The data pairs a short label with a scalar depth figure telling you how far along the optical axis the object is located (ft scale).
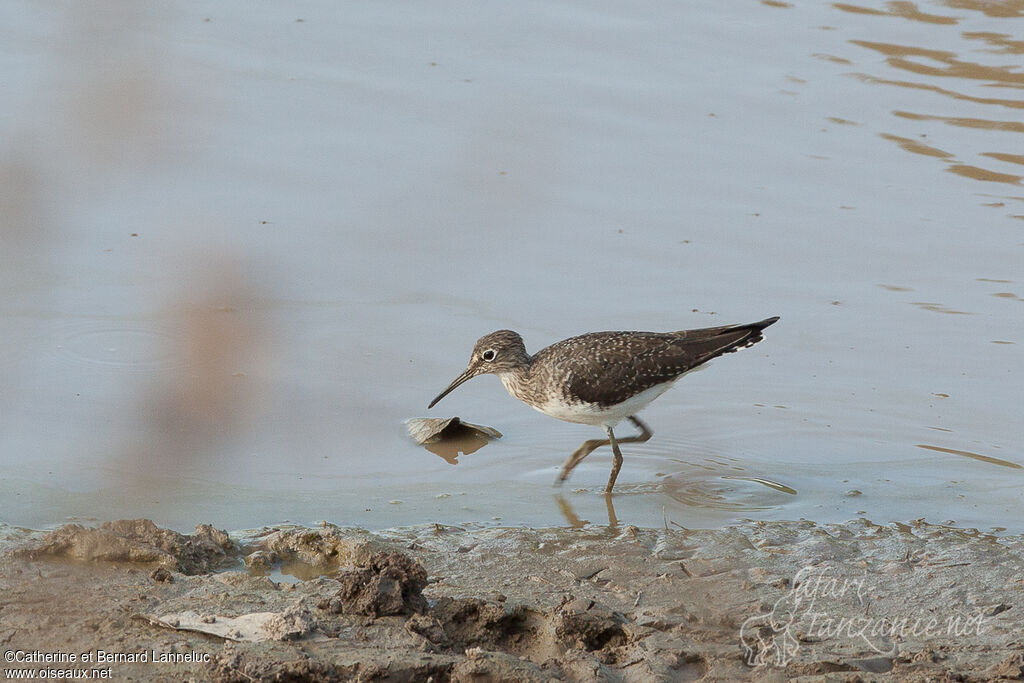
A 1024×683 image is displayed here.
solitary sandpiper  47.03
